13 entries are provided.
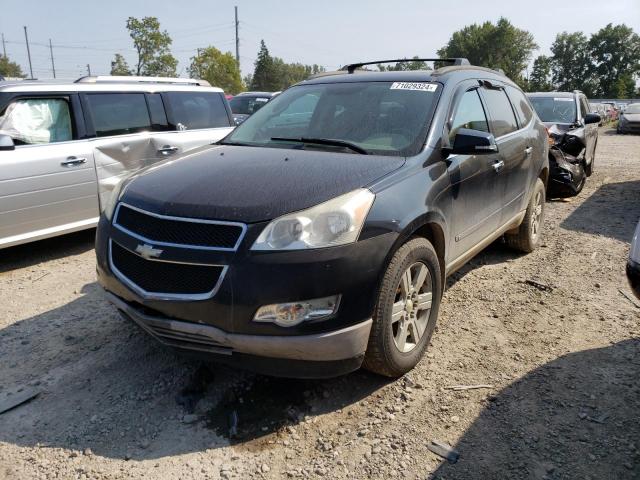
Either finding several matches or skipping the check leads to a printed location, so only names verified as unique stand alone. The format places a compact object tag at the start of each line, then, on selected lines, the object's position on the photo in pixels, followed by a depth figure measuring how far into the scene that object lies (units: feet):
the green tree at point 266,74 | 239.30
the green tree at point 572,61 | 328.49
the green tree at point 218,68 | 180.45
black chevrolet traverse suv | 7.87
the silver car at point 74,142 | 15.90
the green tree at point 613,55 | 312.91
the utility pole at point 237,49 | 187.42
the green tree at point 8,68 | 188.02
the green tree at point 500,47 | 314.14
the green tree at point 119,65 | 180.01
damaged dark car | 25.99
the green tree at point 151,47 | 162.20
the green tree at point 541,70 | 333.31
